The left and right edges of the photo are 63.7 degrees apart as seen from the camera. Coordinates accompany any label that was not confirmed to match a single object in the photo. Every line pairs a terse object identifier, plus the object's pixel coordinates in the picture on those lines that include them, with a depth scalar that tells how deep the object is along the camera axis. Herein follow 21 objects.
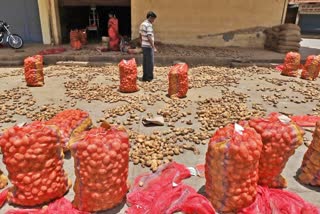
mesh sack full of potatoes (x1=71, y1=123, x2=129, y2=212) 2.03
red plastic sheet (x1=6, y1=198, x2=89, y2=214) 2.14
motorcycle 9.11
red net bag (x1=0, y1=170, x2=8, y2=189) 2.51
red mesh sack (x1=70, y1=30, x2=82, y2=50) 9.09
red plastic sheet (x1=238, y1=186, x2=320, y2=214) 2.20
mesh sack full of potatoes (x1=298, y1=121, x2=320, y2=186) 2.51
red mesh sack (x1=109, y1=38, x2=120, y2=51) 9.01
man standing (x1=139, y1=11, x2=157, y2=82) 5.60
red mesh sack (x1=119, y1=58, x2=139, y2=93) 5.09
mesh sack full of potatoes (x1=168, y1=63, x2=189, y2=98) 4.84
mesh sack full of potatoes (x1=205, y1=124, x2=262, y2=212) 2.03
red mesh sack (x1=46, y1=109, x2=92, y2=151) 2.98
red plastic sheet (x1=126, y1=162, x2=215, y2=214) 2.21
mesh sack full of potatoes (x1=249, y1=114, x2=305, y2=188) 2.26
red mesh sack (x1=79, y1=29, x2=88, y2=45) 9.46
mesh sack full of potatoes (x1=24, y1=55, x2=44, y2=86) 5.40
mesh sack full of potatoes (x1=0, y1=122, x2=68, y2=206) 2.07
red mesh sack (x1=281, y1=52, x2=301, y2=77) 6.67
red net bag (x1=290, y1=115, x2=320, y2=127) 3.95
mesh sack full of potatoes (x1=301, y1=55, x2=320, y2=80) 6.35
